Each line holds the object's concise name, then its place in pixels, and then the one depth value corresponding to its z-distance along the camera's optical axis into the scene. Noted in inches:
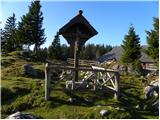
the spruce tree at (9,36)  829.7
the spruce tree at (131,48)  692.9
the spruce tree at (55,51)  952.1
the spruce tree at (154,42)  594.7
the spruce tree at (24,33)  771.5
